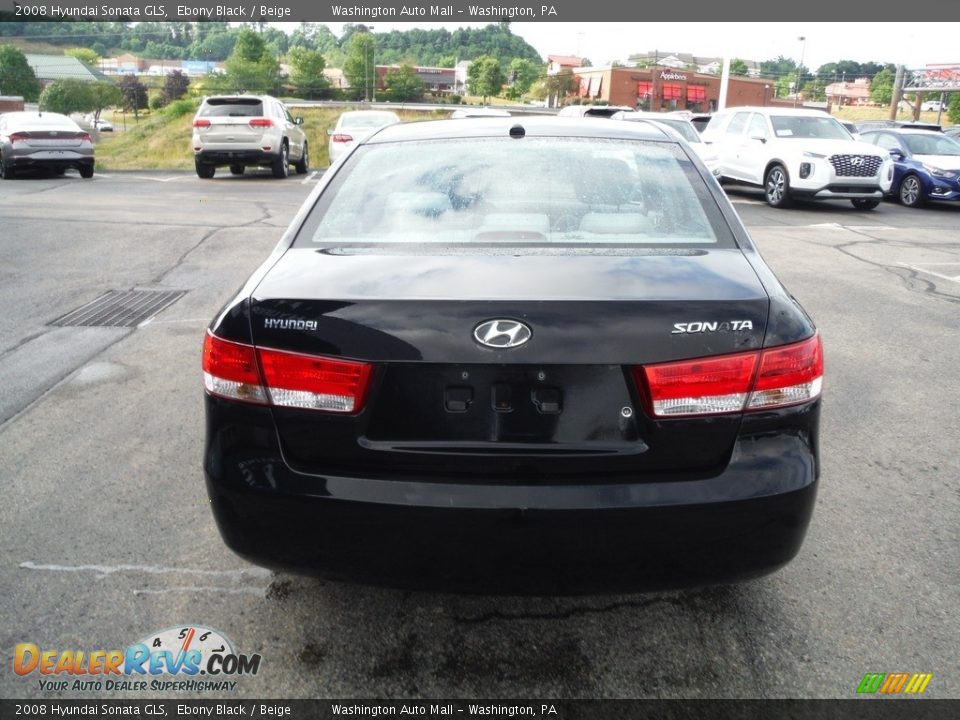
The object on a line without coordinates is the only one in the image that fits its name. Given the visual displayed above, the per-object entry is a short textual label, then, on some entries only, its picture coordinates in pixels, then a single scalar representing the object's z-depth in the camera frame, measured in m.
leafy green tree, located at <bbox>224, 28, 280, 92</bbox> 77.69
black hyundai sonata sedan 2.22
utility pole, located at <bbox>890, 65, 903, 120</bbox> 39.78
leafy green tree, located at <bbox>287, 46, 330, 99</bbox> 94.75
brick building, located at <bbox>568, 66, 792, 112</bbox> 94.25
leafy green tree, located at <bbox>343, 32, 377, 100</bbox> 101.62
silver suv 19.38
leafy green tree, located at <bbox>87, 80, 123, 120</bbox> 89.94
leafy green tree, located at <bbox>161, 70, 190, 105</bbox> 82.19
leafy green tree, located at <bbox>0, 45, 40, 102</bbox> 87.00
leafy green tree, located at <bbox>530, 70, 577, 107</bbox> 98.00
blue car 17.05
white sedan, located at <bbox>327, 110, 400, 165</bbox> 19.64
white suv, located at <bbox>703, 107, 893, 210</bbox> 15.88
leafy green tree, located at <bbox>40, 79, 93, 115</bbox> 83.94
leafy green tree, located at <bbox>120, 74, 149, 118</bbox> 80.74
